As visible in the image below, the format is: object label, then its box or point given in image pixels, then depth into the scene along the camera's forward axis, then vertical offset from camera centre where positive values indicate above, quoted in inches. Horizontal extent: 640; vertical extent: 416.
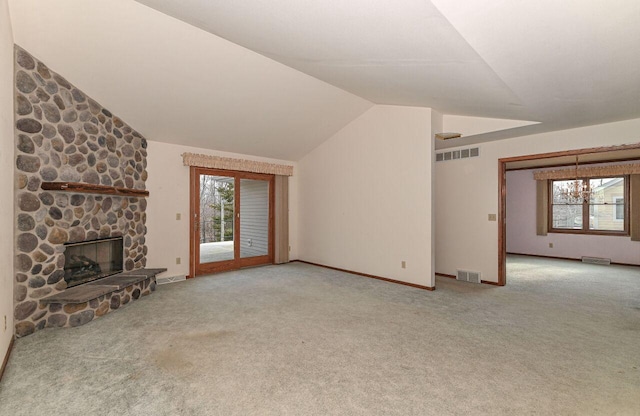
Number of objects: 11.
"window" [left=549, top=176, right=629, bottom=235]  265.6 -1.5
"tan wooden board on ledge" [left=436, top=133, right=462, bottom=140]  182.5 +42.9
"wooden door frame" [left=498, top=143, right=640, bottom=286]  183.2 -3.0
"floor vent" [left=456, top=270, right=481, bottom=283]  192.5 -45.1
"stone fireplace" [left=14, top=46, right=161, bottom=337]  114.7 +3.2
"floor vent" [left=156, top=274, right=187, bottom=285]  186.0 -44.6
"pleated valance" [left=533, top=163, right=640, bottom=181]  253.2 +30.2
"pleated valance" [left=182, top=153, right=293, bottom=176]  199.0 +31.5
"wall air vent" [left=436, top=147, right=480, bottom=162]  200.1 +35.8
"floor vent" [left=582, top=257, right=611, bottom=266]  258.8 -47.6
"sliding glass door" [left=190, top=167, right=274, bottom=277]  207.5 -9.1
